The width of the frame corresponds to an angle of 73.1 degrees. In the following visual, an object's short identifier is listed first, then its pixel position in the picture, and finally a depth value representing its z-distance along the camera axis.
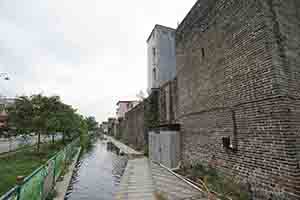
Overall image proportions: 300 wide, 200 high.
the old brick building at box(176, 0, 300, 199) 4.00
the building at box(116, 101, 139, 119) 44.65
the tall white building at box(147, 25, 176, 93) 16.77
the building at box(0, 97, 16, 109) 23.93
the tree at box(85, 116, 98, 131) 59.65
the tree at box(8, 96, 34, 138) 12.36
